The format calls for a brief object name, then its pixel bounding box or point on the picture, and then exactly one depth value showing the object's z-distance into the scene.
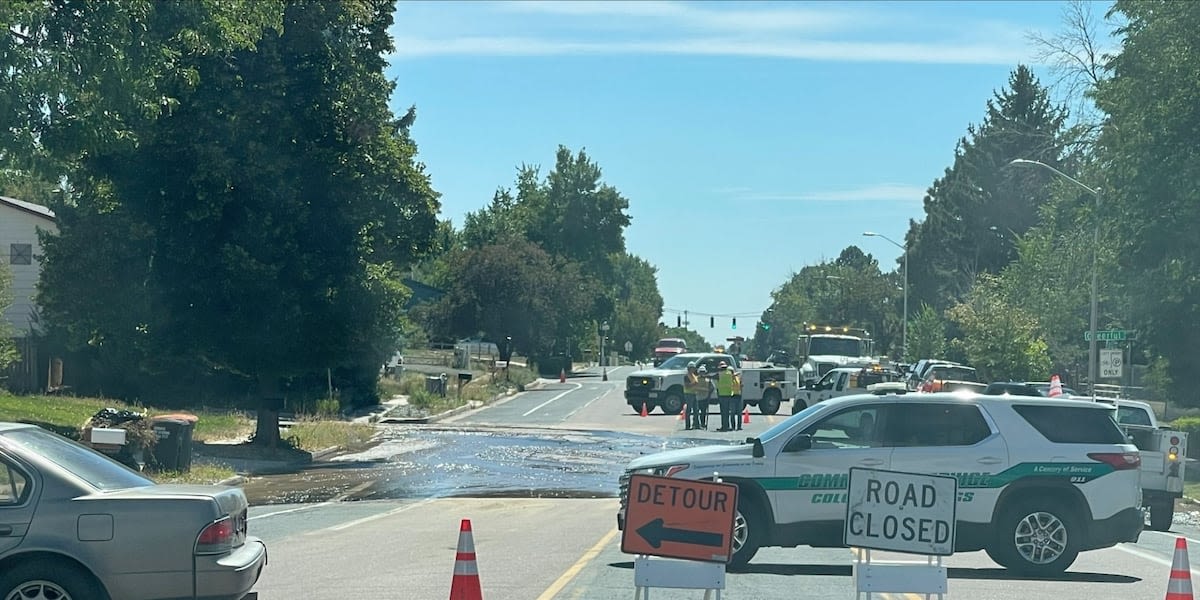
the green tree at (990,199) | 92.88
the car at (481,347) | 83.90
